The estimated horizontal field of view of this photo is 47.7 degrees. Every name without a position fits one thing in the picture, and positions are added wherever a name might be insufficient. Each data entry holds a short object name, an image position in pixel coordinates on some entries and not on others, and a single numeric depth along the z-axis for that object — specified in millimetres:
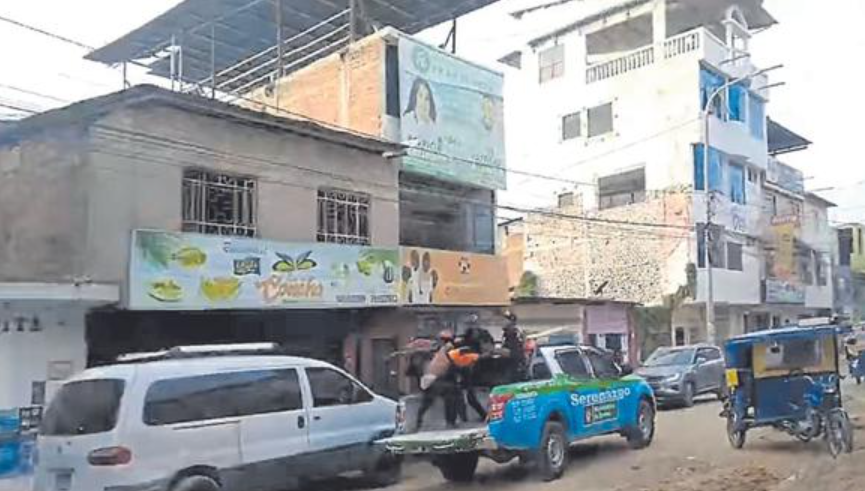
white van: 9578
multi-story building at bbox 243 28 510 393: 21922
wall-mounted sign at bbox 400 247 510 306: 21453
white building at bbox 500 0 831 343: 36844
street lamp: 29094
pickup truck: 11898
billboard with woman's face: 22109
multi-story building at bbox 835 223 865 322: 55000
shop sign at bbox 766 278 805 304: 42031
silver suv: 23453
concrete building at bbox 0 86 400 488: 14820
